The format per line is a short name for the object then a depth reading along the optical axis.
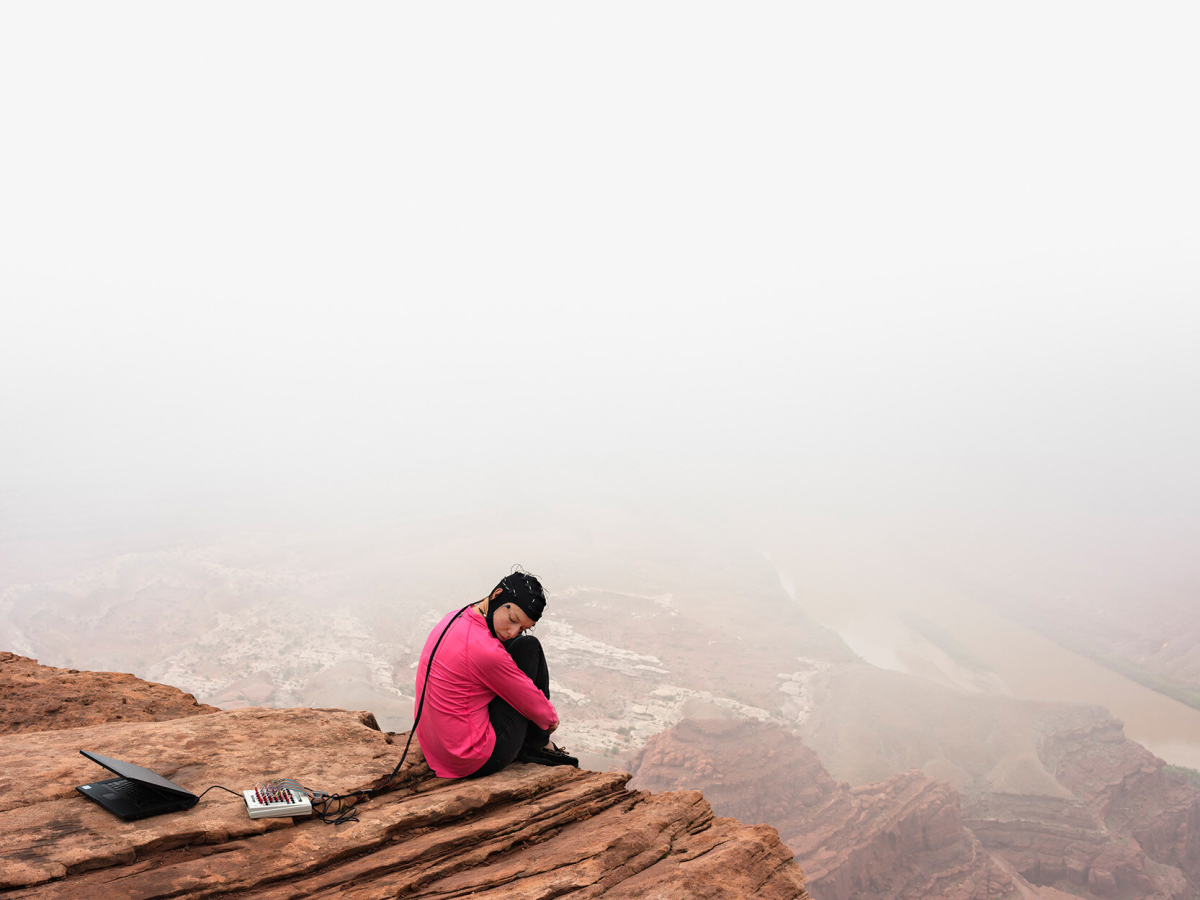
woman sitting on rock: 3.98
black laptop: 3.21
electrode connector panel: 3.46
